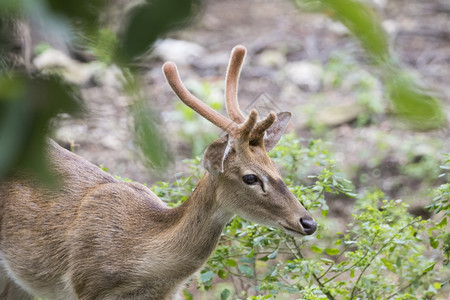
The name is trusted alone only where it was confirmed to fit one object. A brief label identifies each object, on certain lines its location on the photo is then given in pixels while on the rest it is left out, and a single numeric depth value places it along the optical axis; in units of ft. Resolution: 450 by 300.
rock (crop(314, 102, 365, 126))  56.82
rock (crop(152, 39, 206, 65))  52.07
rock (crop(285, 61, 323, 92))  60.62
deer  44.03
